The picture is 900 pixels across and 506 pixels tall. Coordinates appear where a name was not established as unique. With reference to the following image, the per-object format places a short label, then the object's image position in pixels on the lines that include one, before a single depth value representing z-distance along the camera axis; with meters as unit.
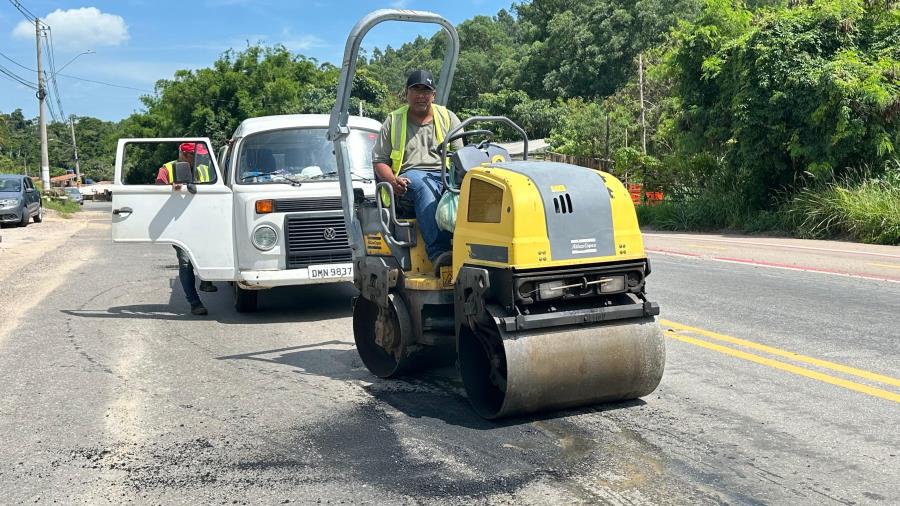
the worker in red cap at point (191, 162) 9.64
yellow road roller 4.75
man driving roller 6.25
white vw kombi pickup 9.09
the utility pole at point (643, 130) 30.52
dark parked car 26.69
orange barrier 28.77
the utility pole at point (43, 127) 40.66
